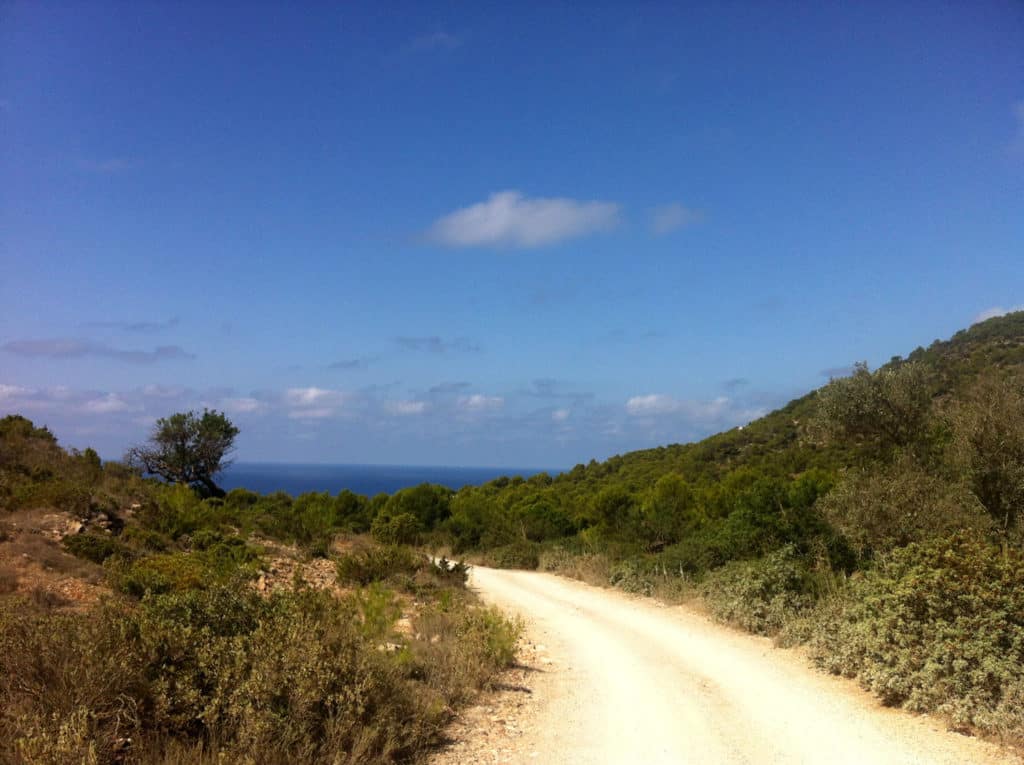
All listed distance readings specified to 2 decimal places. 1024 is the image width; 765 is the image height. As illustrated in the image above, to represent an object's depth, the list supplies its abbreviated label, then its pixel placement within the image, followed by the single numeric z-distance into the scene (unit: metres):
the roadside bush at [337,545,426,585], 13.91
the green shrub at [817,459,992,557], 11.88
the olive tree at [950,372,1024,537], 11.86
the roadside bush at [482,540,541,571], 22.58
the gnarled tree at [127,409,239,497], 35.69
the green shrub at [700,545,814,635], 11.75
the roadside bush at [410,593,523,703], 7.74
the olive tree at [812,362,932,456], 15.70
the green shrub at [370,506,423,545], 23.17
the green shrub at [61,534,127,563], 11.26
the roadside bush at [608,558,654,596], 16.24
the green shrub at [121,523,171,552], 13.39
